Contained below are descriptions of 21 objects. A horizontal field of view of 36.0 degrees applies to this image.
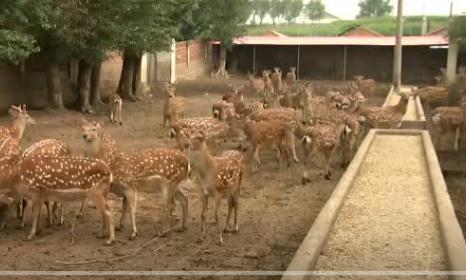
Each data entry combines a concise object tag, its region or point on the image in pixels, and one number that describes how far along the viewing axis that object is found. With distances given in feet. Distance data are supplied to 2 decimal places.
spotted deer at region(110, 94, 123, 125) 59.93
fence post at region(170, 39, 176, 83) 106.63
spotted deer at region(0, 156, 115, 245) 24.97
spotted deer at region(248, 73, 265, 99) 78.89
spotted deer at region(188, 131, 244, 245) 26.03
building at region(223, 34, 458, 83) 120.47
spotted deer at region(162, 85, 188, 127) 56.08
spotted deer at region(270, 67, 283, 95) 78.07
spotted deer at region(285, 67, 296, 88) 86.22
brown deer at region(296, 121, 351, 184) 38.78
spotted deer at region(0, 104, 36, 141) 35.12
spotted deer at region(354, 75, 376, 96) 88.56
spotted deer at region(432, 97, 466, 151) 50.75
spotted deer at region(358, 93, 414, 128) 53.72
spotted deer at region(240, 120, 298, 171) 40.55
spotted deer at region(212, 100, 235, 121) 49.89
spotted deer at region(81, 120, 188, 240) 26.50
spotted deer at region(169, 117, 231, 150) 40.29
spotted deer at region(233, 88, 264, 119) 51.31
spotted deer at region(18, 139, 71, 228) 27.73
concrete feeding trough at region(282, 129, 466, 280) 21.88
